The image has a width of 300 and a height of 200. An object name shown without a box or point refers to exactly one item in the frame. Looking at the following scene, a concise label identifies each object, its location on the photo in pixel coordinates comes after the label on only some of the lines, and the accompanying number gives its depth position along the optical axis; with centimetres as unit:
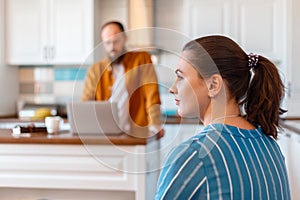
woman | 83
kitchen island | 219
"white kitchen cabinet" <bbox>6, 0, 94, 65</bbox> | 425
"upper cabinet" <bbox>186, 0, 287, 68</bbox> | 410
